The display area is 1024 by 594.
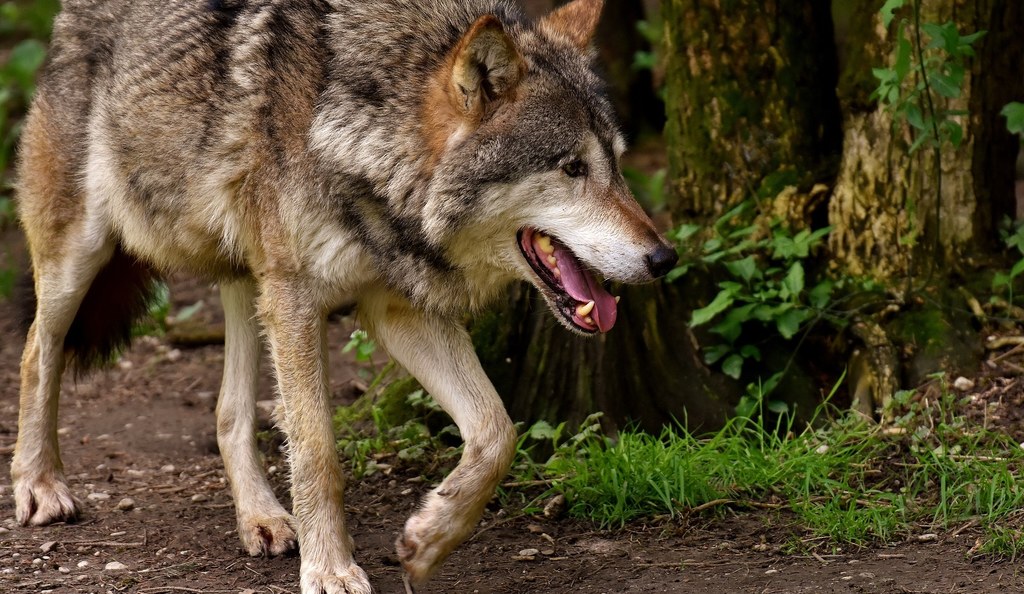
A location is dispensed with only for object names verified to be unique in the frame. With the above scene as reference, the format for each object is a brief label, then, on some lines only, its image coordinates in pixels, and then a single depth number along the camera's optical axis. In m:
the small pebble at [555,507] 8.33
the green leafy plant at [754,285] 9.20
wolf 6.94
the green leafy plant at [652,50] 17.19
